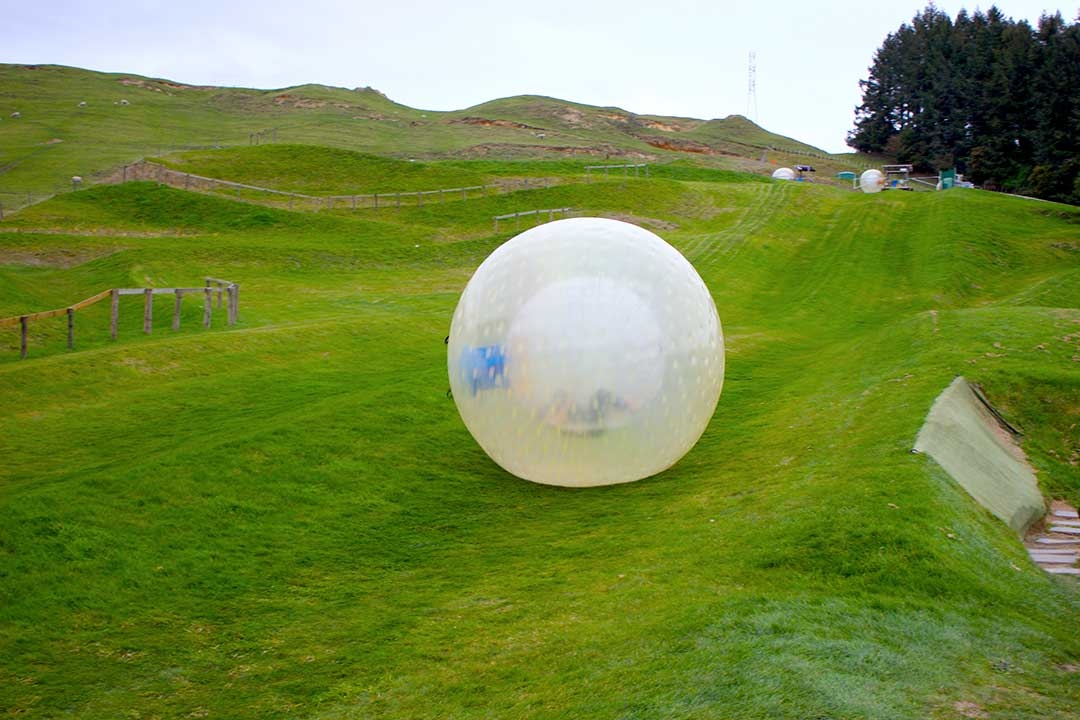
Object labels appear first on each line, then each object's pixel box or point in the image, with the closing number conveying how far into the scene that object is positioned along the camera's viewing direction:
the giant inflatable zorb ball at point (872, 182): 65.44
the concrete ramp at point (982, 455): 13.55
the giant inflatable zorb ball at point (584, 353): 12.45
